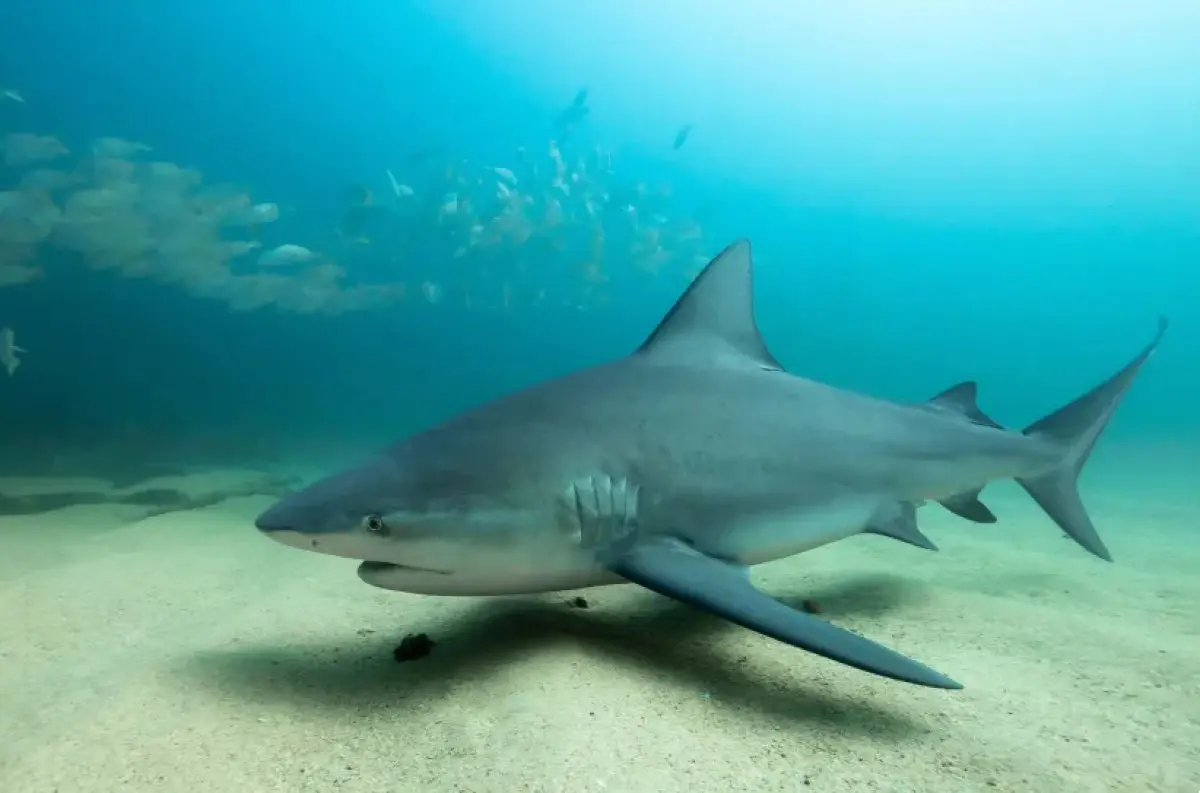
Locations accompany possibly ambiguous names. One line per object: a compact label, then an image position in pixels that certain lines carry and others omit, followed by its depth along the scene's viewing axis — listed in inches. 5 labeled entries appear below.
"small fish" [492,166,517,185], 772.8
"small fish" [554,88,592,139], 854.4
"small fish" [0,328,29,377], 379.4
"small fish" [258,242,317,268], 658.2
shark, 84.3
